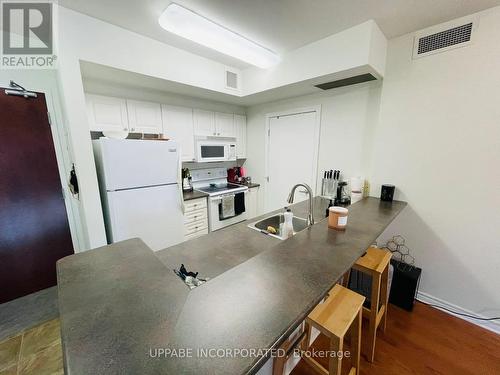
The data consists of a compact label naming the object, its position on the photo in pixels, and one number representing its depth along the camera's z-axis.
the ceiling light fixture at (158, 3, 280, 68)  1.50
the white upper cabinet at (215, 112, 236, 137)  3.25
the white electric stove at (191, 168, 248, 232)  2.92
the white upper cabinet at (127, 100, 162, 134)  2.42
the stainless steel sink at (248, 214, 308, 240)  1.76
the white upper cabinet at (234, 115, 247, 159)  3.52
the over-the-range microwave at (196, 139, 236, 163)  3.00
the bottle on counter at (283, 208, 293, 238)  1.38
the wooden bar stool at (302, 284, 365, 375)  1.03
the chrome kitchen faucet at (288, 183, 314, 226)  1.39
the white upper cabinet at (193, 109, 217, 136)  2.99
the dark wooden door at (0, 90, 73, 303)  1.95
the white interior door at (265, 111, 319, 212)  2.82
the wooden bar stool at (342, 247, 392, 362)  1.41
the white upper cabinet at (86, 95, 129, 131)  2.15
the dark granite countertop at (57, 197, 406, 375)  0.48
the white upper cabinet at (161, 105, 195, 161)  2.71
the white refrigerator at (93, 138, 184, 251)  1.93
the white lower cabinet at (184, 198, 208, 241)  2.66
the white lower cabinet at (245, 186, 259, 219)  3.49
